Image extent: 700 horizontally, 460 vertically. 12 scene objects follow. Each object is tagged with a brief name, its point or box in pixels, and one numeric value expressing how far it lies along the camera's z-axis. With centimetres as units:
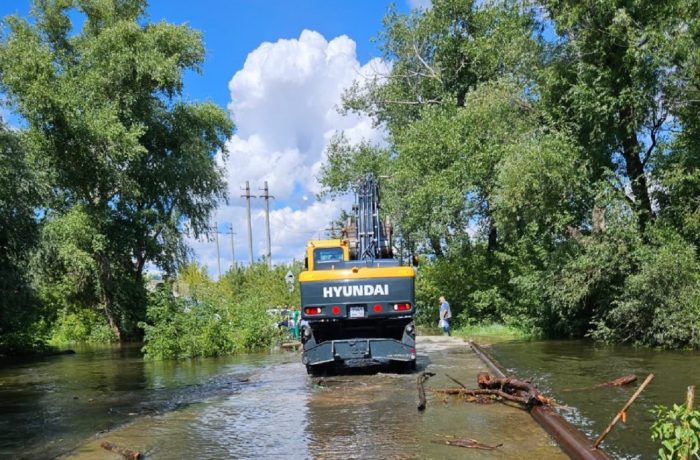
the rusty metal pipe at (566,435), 668
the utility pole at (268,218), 5937
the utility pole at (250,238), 6255
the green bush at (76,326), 3753
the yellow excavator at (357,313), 1349
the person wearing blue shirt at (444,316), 2652
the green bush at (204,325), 2277
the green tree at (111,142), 2825
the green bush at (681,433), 464
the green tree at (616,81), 1920
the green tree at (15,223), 2002
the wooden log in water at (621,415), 583
